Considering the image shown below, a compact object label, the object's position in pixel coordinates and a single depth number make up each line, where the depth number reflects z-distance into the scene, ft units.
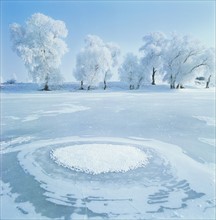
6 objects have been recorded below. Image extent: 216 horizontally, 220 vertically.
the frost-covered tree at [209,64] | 145.28
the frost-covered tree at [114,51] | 177.58
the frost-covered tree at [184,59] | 143.95
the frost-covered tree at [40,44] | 129.80
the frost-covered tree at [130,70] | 160.22
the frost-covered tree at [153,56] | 162.91
